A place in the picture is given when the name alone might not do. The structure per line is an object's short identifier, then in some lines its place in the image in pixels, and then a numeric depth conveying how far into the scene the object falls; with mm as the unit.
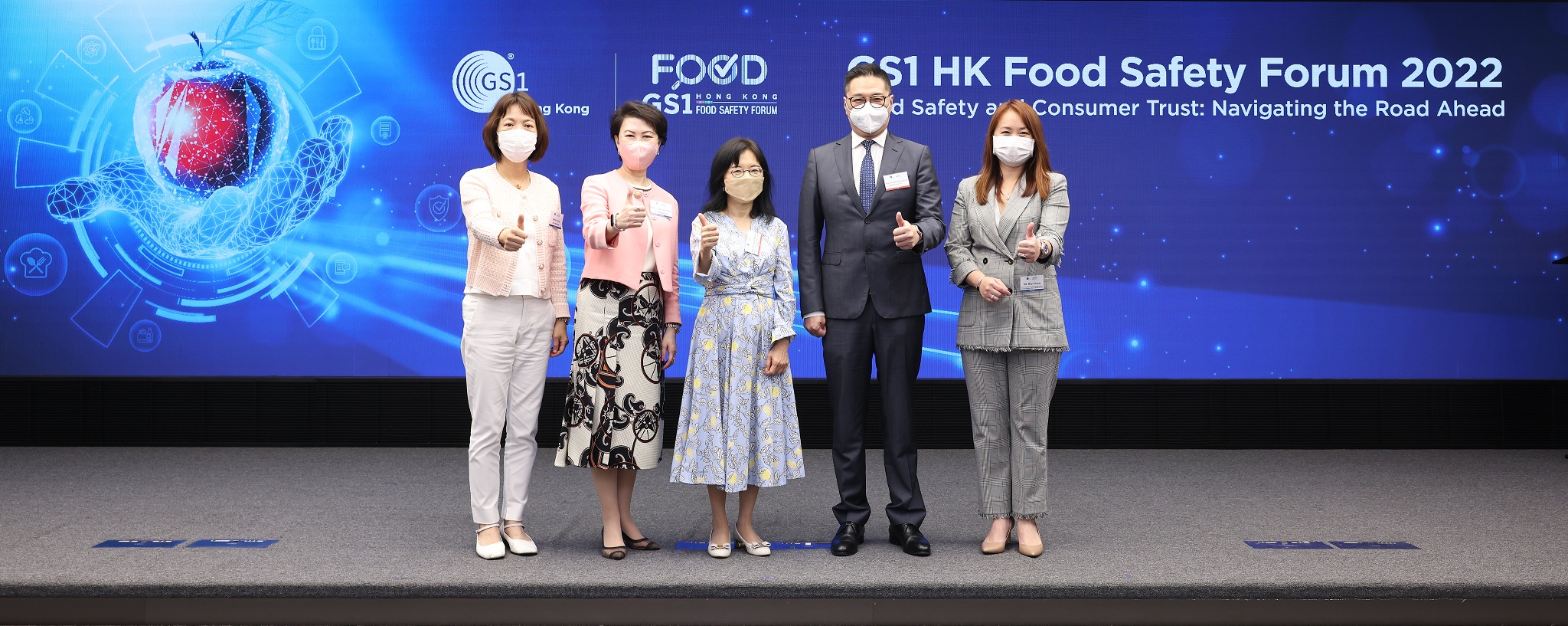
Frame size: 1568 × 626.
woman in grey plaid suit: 3143
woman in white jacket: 3064
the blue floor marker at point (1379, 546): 3230
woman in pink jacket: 3055
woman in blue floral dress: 3043
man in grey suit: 3184
